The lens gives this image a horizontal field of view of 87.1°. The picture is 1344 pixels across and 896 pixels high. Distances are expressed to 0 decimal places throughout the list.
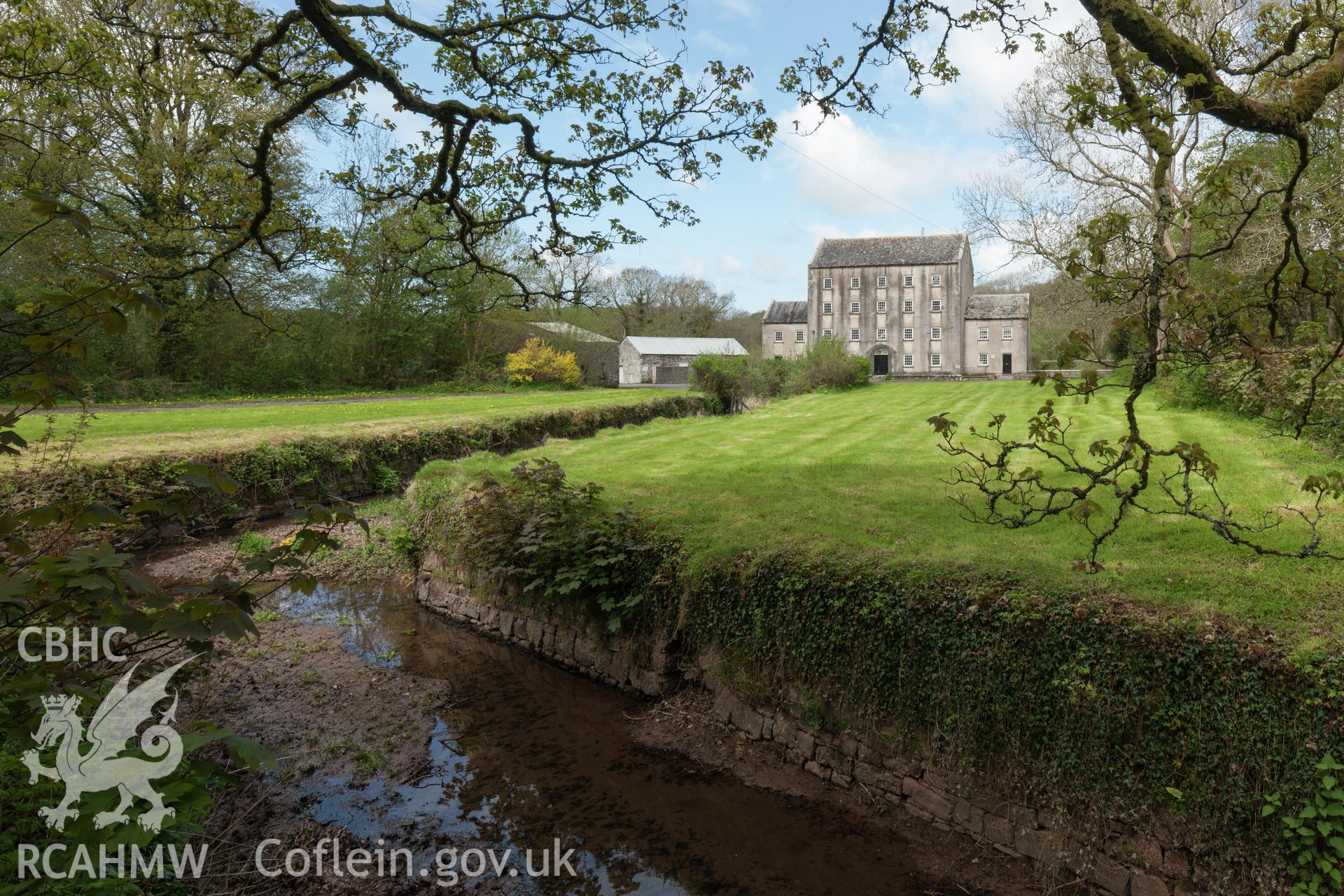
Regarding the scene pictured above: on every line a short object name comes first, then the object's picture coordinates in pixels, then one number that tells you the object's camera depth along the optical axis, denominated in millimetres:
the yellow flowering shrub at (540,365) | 38000
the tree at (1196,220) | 4324
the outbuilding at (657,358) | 54812
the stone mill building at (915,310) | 52875
